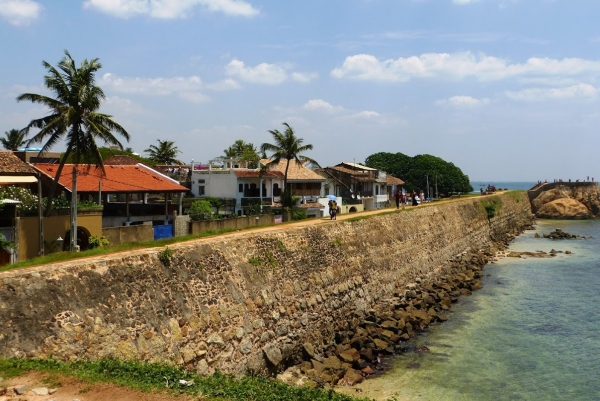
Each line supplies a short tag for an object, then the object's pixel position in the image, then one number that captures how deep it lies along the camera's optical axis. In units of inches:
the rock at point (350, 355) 971.3
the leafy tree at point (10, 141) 2696.9
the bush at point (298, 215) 1723.7
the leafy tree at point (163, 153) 3289.9
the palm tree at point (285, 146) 1947.6
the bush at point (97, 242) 1040.8
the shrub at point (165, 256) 811.4
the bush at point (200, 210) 1433.3
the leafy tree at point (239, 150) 3520.2
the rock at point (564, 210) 4234.7
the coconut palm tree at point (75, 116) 1031.0
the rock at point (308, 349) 967.0
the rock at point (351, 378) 883.4
